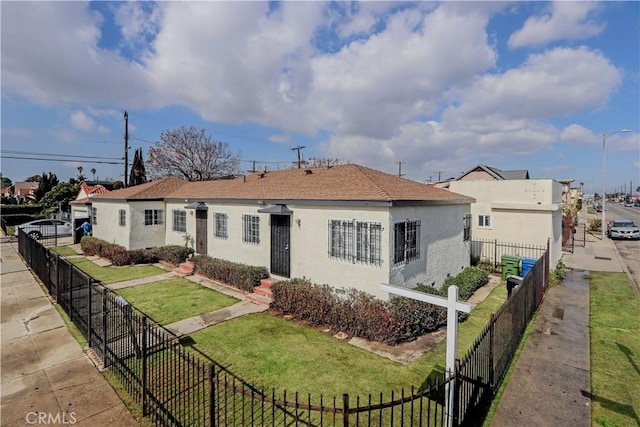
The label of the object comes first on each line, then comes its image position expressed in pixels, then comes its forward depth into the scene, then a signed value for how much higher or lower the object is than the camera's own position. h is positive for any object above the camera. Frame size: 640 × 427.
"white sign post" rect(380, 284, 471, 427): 4.30 -1.65
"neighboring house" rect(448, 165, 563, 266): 15.34 -0.07
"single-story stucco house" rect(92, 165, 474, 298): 8.91 -0.58
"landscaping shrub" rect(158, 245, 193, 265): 15.82 -2.17
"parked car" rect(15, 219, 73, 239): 26.50 -1.45
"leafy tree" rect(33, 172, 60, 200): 49.97 +3.83
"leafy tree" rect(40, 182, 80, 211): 41.31 +1.86
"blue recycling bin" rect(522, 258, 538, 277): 12.76 -2.16
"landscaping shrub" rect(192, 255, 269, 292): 11.55 -2.36
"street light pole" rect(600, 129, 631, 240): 24.31 +0.06
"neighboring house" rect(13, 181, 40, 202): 78.46 +5.49
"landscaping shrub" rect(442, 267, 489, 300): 11.40 -2.66
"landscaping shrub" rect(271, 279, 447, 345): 7.88 -2.68
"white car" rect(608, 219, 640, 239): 26.08 -1.89
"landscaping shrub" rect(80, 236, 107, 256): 18.48 -2.03
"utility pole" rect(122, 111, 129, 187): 31.75 +6.19
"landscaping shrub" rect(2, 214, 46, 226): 36.19 -0.91
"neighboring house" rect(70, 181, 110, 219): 25.41 +0.49
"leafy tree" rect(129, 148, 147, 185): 36.53 +4.40
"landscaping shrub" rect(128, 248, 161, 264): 16.52 -2.36
